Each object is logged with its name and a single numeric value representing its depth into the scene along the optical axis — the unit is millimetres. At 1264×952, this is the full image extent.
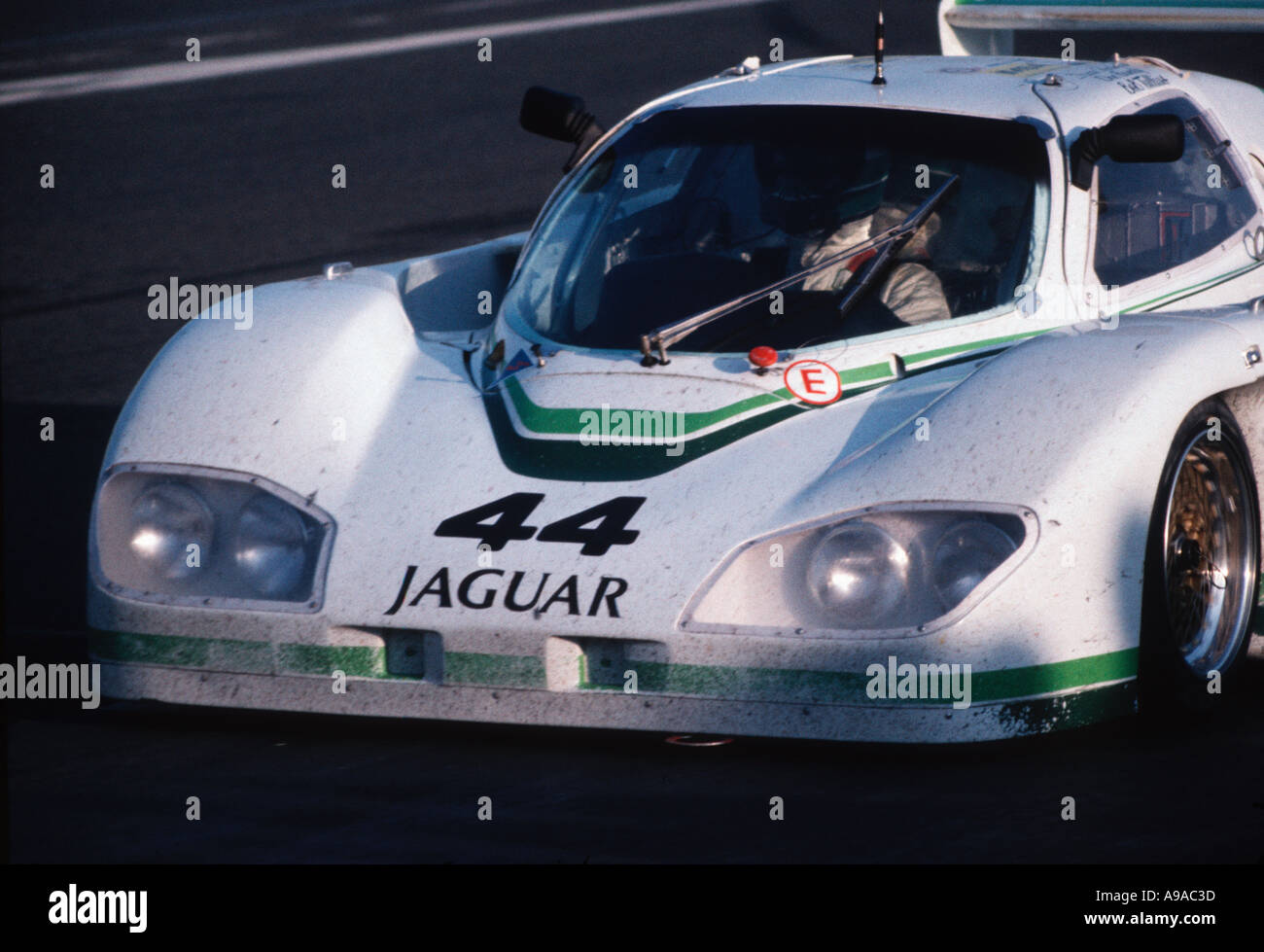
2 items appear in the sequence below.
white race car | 9391
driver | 11453
